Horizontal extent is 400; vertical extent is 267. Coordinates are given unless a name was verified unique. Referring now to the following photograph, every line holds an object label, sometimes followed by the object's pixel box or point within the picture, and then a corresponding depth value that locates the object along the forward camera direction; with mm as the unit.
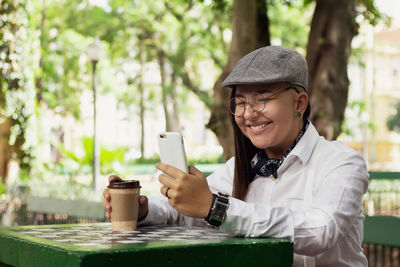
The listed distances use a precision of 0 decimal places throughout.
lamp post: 14138
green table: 2096
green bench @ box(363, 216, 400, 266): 4211
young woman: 2502
